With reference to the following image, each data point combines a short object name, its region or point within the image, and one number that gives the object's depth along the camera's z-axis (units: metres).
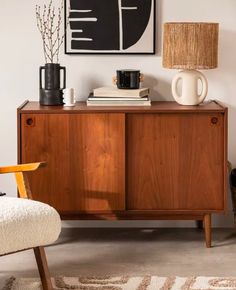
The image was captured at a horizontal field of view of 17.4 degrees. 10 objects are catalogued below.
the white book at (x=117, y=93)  4.14
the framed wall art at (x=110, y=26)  4.33
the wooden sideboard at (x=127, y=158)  4.00
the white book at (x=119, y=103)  4.13
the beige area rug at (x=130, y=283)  3.42
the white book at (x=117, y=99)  4.14
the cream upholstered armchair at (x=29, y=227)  3.10
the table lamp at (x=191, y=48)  4.04
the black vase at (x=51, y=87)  4.16
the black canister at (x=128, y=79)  4.21
